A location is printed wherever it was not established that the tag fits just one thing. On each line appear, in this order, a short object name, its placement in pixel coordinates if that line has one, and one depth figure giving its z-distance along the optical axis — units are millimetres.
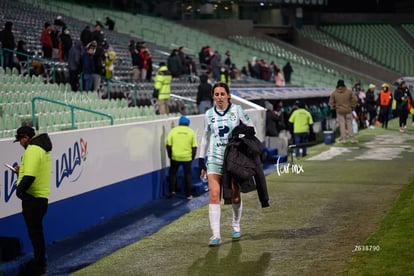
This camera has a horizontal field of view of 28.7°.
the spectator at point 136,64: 26344
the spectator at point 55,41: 23633
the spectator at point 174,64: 28234
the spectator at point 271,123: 23219
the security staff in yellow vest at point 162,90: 22625
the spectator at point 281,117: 25936
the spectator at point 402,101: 28069
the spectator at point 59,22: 26125
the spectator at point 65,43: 23641
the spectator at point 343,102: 23156
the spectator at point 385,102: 29198
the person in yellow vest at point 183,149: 15875
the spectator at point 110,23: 36875
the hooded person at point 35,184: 9133
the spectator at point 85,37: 23844
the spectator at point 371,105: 31750
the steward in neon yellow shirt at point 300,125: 22391
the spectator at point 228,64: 37488
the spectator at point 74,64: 20172
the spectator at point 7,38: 20500
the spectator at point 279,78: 41219
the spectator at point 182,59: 29506
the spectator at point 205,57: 34750
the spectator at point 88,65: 20016
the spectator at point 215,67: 32062
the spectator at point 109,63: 22781
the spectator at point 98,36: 23600
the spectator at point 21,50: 21000
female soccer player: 9742
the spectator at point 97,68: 20708
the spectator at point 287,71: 45000
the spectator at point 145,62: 26453
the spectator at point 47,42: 23188
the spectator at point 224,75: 30725
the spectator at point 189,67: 30188
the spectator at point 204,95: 22078
